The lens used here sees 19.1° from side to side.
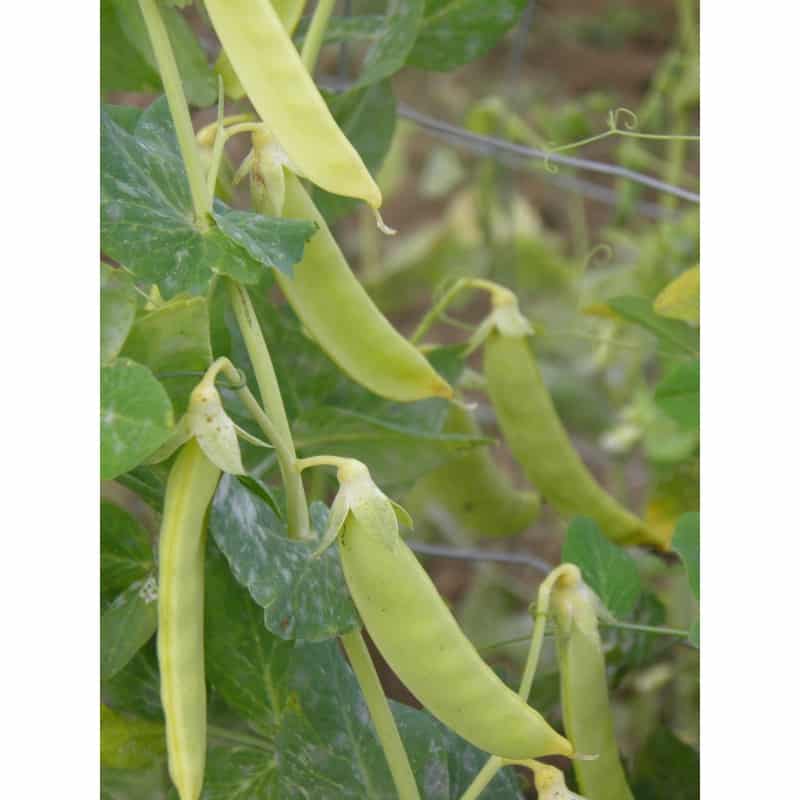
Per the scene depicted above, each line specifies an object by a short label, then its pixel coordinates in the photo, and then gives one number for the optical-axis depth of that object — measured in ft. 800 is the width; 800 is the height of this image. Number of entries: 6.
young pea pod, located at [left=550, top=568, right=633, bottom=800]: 1.99
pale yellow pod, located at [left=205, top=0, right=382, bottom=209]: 1.73
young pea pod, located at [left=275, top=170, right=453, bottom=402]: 1.94
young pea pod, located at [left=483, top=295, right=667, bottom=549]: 2.30
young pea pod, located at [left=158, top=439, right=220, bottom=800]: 1.78
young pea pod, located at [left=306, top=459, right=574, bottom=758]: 1.76
